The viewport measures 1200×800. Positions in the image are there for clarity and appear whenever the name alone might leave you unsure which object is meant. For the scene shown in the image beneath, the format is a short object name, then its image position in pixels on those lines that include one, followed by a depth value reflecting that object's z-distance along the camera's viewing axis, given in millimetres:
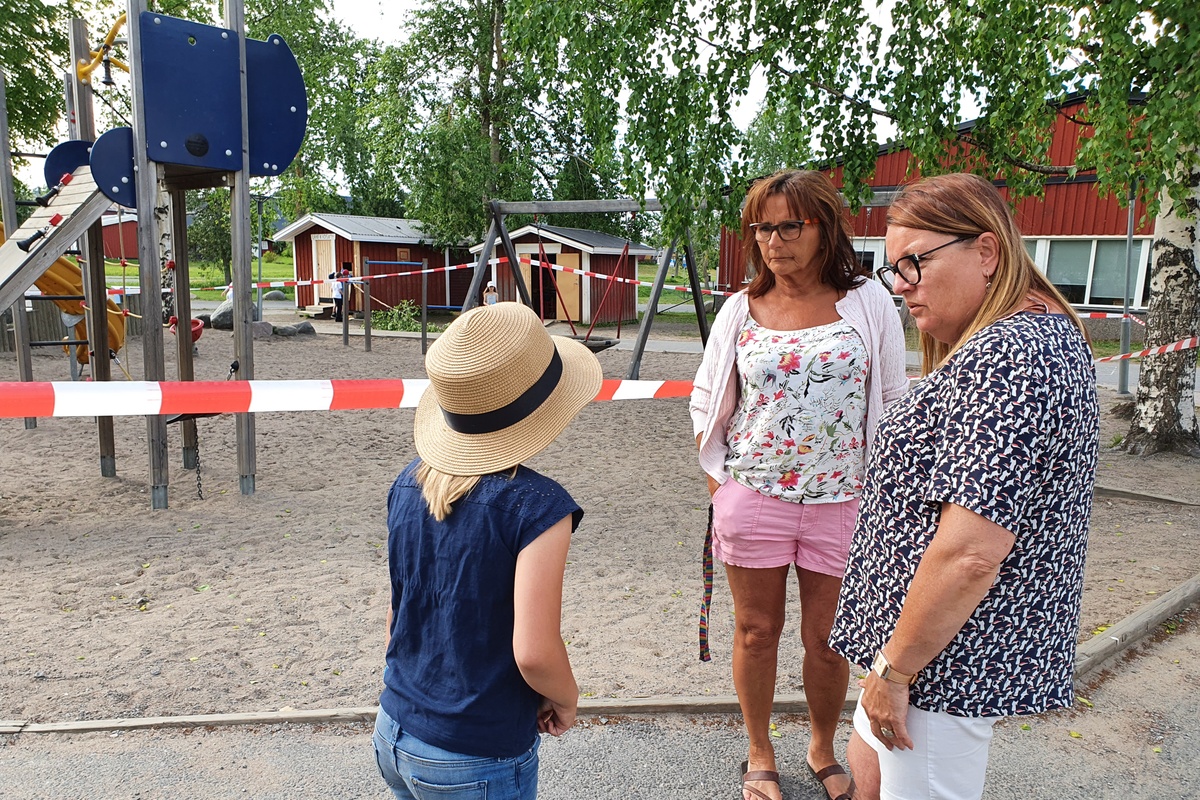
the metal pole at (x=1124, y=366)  11552
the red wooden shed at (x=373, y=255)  25859
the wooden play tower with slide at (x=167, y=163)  5426
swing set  10328
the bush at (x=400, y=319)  21922
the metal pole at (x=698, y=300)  11262
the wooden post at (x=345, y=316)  15863
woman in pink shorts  2498
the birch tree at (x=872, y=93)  6742
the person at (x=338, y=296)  23973
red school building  18234
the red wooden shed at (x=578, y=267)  23891
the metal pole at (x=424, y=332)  15630
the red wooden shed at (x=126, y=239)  36031
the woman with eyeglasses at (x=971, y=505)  1473
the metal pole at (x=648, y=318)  10945
